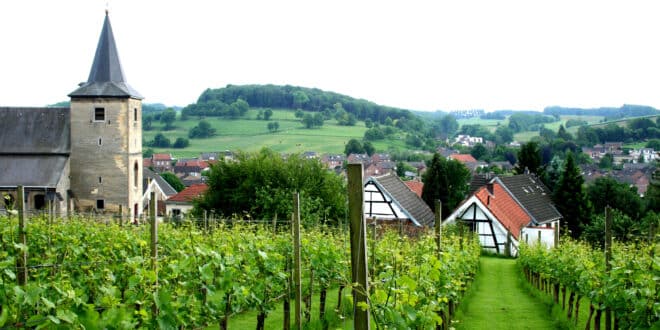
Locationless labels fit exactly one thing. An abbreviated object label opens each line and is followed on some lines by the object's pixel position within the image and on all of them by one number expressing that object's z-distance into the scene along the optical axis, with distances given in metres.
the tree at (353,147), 111.94
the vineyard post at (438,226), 10.98
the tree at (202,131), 118.62
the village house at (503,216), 32.94
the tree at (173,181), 83.88
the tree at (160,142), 115.44
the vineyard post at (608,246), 9.27
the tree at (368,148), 117.69
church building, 40.56
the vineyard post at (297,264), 9.35
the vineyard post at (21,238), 8.76
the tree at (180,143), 115.44
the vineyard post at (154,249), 6.92
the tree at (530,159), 53.78
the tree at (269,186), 32.09
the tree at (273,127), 120.44
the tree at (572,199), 42.62
